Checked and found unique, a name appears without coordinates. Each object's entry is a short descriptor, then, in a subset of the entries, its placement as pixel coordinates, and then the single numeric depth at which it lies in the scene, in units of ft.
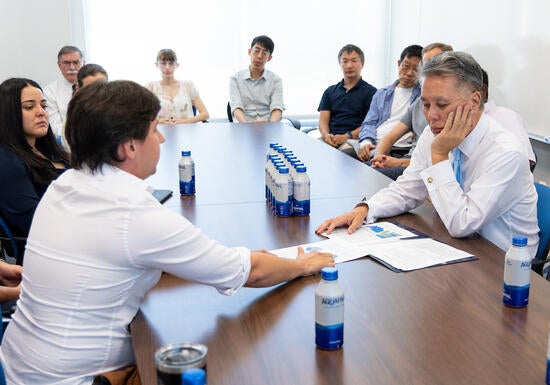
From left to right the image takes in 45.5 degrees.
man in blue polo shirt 17.84
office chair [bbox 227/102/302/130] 18.74
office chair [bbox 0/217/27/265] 8.52
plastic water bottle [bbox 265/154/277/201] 8.37
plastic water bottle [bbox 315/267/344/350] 4.49
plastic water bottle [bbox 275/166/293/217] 7.74
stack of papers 6.31
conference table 4.27
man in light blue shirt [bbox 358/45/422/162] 15.65
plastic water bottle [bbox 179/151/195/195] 9.07
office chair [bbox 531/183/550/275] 7.74
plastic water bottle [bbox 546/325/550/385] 4.03
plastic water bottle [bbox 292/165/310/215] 7.73
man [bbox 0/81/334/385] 4.82
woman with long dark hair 8.59
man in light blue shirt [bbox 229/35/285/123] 19.47
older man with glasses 17.15
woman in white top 18.89
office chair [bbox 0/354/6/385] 4.48
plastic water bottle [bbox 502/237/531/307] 5.14
